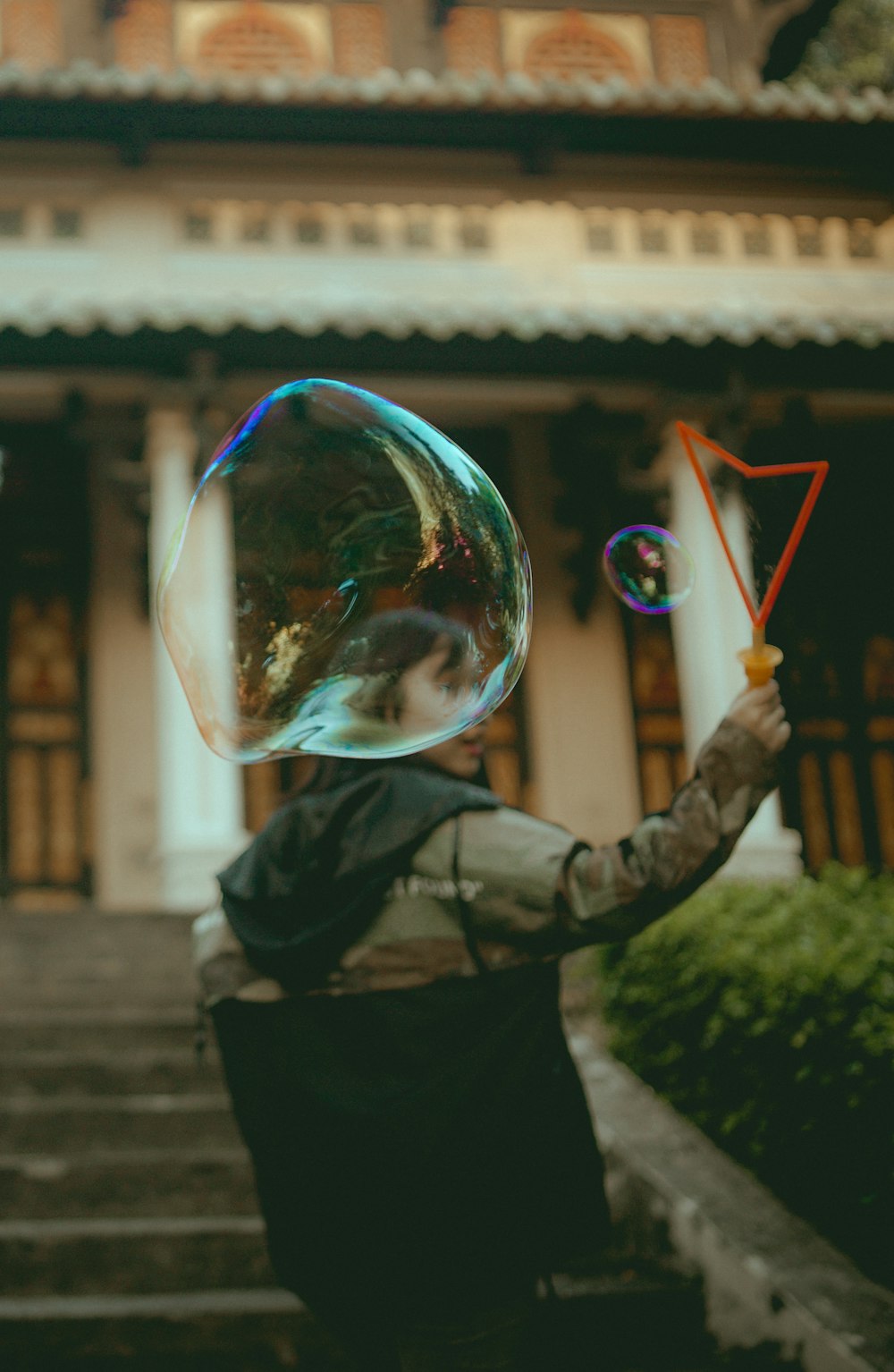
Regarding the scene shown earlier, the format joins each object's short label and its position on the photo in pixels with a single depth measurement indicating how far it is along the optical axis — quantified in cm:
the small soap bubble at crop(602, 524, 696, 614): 311
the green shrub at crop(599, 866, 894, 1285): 329
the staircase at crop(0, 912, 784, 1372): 355
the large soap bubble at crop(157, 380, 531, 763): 262
